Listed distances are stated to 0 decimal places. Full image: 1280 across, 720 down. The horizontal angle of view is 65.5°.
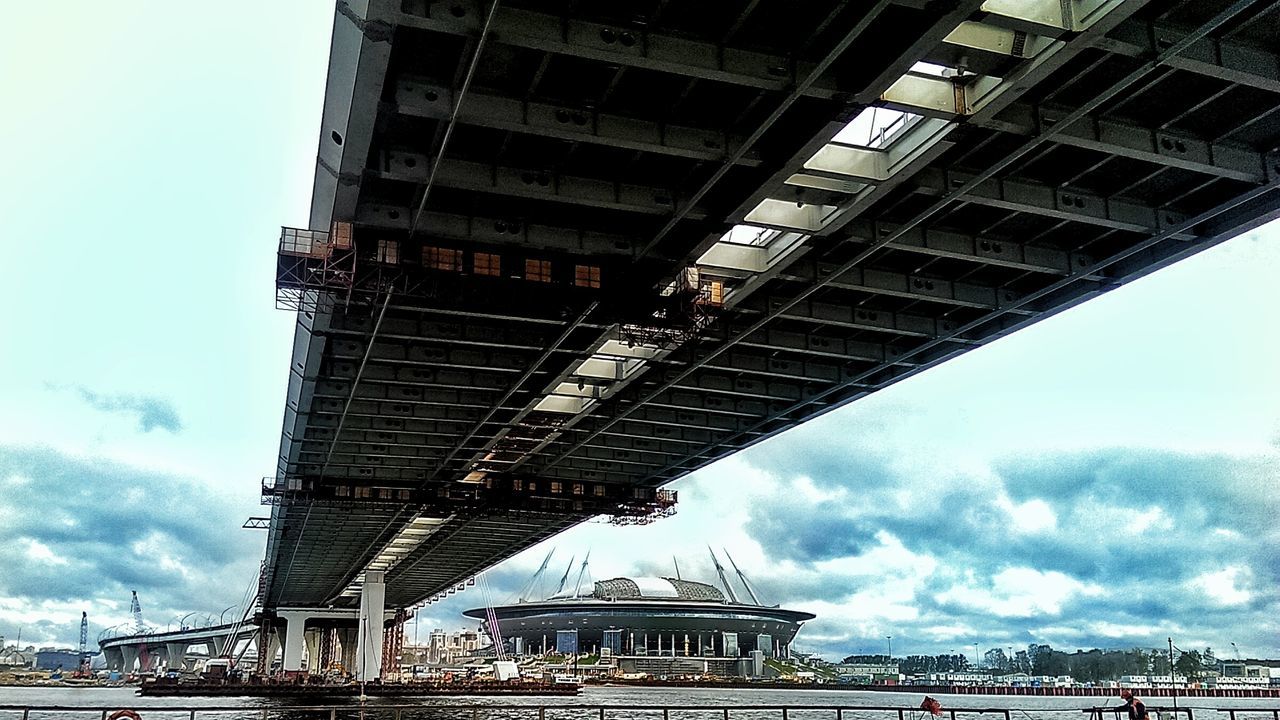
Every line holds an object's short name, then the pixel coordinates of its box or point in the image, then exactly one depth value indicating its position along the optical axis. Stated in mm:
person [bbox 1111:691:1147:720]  26452
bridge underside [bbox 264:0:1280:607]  18781
